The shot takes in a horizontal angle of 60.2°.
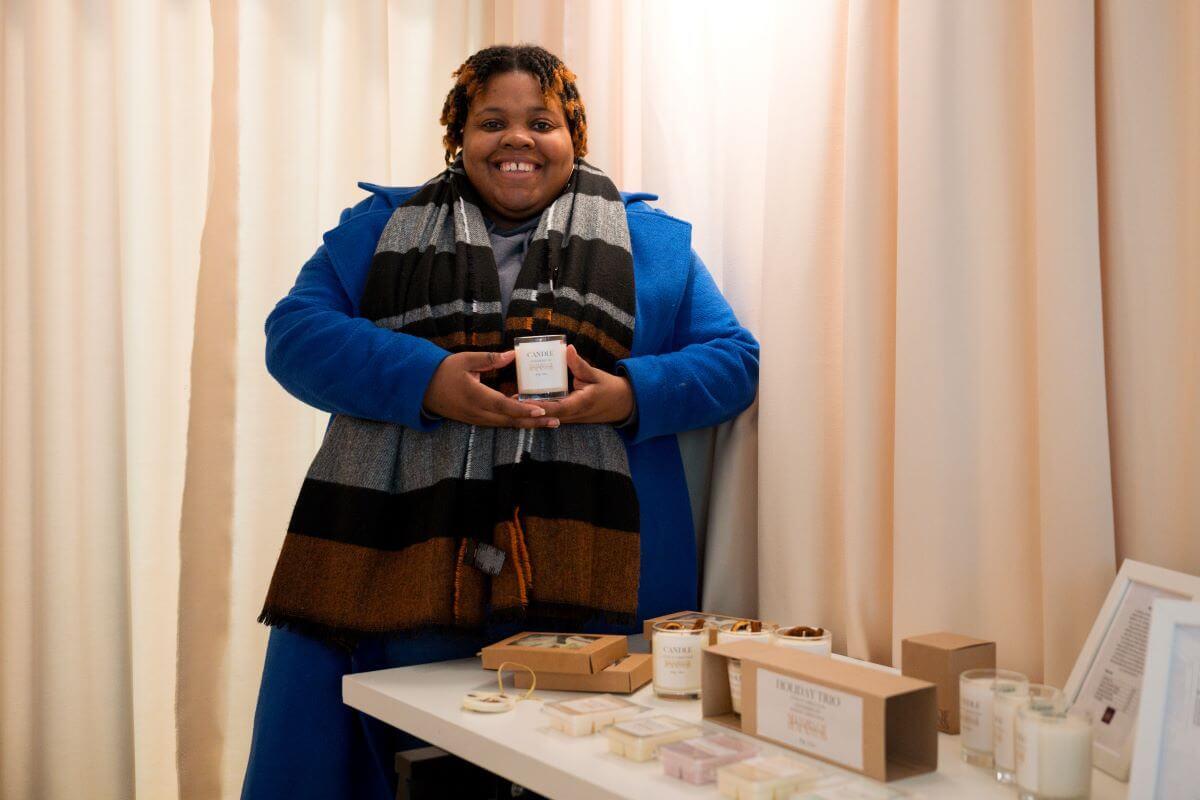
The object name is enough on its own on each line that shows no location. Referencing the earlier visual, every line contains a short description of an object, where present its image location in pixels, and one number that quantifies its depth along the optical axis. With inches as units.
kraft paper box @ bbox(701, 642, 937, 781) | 37.7
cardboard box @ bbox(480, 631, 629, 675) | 49.6
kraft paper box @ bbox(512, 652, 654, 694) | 49.9
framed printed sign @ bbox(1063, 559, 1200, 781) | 38.5
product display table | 37.6
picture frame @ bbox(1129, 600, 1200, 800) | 32.5
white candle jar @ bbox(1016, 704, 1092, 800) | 34.4
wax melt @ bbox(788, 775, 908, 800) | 35.1
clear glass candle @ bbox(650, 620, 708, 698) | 48.8
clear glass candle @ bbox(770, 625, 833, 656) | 48.3
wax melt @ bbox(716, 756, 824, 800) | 35.5
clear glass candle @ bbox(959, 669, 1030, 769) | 39.4
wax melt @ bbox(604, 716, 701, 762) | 40.2
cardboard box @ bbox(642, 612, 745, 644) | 54.3
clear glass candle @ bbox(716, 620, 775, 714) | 45.1
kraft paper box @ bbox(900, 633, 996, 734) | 44.1
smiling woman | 58.6
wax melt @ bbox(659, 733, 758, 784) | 37.6
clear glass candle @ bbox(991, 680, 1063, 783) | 36.5
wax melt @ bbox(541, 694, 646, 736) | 43.4
